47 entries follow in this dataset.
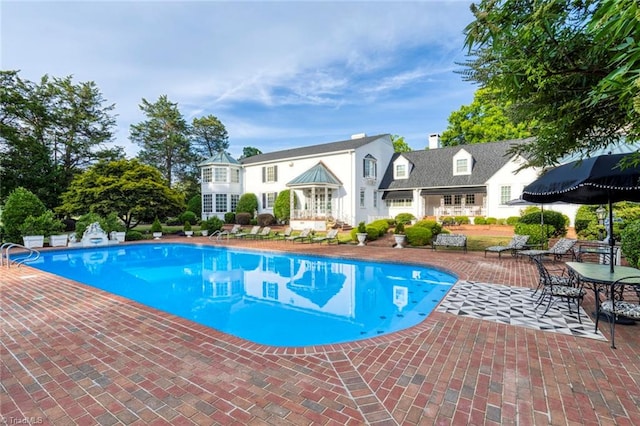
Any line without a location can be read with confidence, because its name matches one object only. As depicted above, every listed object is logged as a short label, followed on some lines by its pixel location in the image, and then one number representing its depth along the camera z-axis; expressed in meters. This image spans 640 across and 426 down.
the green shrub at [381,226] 18.94
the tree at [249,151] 57.73
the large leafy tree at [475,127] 32.34
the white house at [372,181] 23.98
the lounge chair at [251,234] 22.12
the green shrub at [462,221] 23.12
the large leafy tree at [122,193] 21.08
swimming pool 6.93
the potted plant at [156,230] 22.46
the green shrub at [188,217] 29.88
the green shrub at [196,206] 33.94
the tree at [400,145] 43.94
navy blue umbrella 4.89
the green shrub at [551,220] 15.45
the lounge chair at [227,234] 22.45
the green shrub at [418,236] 15.78
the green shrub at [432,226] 16.36
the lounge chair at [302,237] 19.15
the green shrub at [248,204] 29.50
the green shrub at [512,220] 20.93
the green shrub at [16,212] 17.17
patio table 4.78
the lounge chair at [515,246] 12.09
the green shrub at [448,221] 22.95
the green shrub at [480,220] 22.38
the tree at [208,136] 43.12
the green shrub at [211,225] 24.81
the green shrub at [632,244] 8.60
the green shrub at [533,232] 13.13
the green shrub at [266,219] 27.17
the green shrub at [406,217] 24.74
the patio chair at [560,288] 5.34
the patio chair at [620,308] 4.30
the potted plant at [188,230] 23.81
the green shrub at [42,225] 17.33
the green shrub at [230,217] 29.88
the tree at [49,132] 24.53
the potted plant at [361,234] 17.69
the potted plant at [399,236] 16.47
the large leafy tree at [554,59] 2.61
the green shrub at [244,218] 28.47
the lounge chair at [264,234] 21.46
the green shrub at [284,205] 26.86
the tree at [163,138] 39.22
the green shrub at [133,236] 21.51
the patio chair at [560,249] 10.52
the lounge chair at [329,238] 18.47
